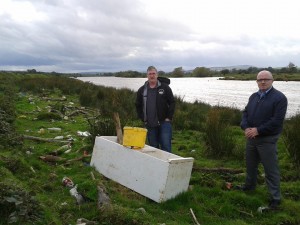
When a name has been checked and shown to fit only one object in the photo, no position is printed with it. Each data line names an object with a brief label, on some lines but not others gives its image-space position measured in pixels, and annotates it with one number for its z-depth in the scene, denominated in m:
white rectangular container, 4.25
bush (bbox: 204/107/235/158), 6.62
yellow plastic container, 4.75
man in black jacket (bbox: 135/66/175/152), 5.36
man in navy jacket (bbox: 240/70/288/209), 4.23
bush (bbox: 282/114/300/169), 5.70
